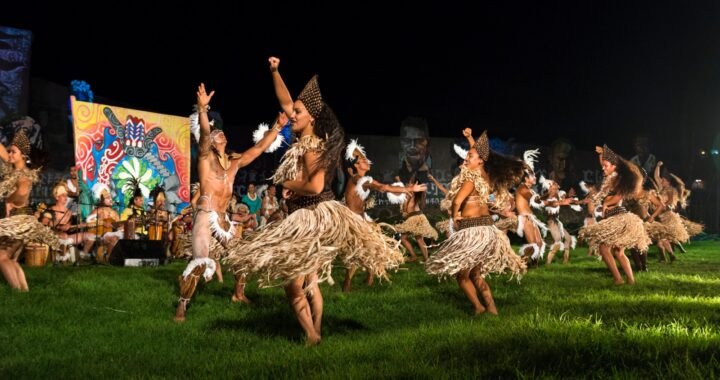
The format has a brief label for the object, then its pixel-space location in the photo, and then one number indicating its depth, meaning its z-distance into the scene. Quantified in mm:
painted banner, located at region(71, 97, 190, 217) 14938
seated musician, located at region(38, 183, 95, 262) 12742
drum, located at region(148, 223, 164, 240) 14555
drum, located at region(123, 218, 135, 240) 13508
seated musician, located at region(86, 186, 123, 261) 13375
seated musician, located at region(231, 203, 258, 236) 14577
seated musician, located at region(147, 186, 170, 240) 14313
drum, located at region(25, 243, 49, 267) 12227
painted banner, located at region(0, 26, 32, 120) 16641
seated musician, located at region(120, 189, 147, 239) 13595
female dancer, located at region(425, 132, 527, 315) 6848
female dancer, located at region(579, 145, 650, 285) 9891
